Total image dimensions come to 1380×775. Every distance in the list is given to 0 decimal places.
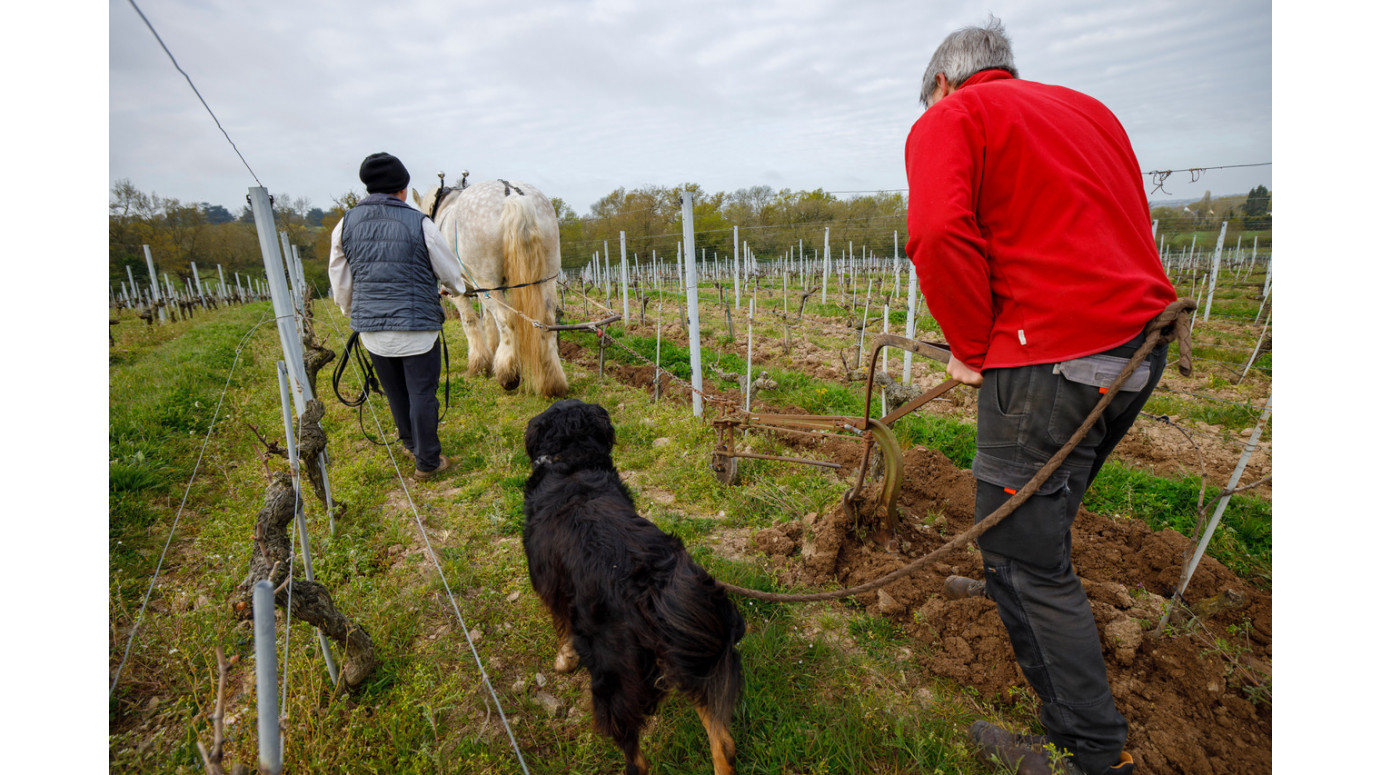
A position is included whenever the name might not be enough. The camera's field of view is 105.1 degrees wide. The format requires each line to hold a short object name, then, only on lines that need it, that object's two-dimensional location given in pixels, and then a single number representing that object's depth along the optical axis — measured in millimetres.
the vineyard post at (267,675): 1009
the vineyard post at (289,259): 7697
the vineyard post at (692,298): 4930
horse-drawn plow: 2230
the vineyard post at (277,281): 2279
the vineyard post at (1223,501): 2029
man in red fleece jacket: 1592
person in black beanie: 3785
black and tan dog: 1710
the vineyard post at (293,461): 2135
